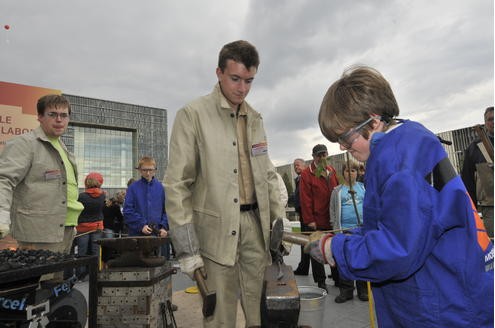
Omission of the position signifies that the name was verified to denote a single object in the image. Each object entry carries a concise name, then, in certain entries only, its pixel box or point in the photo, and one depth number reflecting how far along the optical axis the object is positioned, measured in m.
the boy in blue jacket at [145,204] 5.17
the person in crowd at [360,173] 4.77
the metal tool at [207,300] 1.63
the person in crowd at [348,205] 4.31
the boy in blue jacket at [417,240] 1.01
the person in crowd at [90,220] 5.96
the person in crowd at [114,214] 8.27
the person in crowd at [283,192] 5.49
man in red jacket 4.96
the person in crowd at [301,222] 5.54
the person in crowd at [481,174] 3.59
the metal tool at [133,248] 2.90
